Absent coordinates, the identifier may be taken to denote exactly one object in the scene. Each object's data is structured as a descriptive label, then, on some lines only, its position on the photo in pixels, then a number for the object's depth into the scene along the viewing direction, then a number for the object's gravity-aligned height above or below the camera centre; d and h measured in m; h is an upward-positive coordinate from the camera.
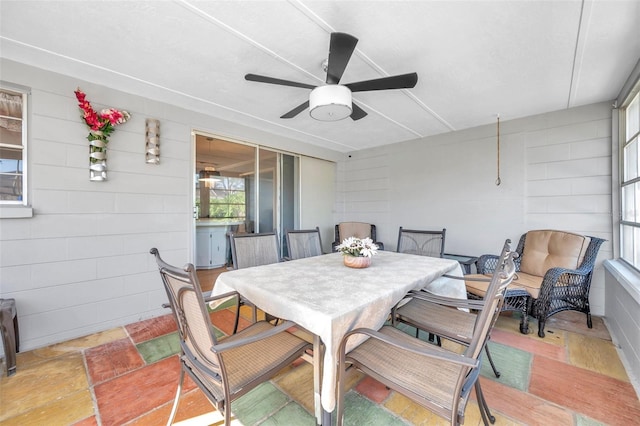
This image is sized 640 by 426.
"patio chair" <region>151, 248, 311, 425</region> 1.10 -0.75
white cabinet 4.81 -0.63
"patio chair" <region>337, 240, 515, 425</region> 1.04 -0.77
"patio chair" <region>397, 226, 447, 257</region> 3.01 -0.35
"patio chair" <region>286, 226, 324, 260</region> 2.79 -0.34
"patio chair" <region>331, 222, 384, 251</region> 4.87 -0.31
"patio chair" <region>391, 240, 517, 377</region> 1.62 -0.75
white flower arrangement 2.12 -0.29
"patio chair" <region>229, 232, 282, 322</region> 2.40 -0.35
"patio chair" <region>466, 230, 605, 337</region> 2.53 -0.70
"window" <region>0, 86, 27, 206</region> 2.23 +0.58
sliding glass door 4.17 +0.34
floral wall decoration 2.48 +0.80
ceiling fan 1.78 +0.94
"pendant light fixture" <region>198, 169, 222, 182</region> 4.24 +0.65
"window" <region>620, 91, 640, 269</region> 2.42 +0.30
